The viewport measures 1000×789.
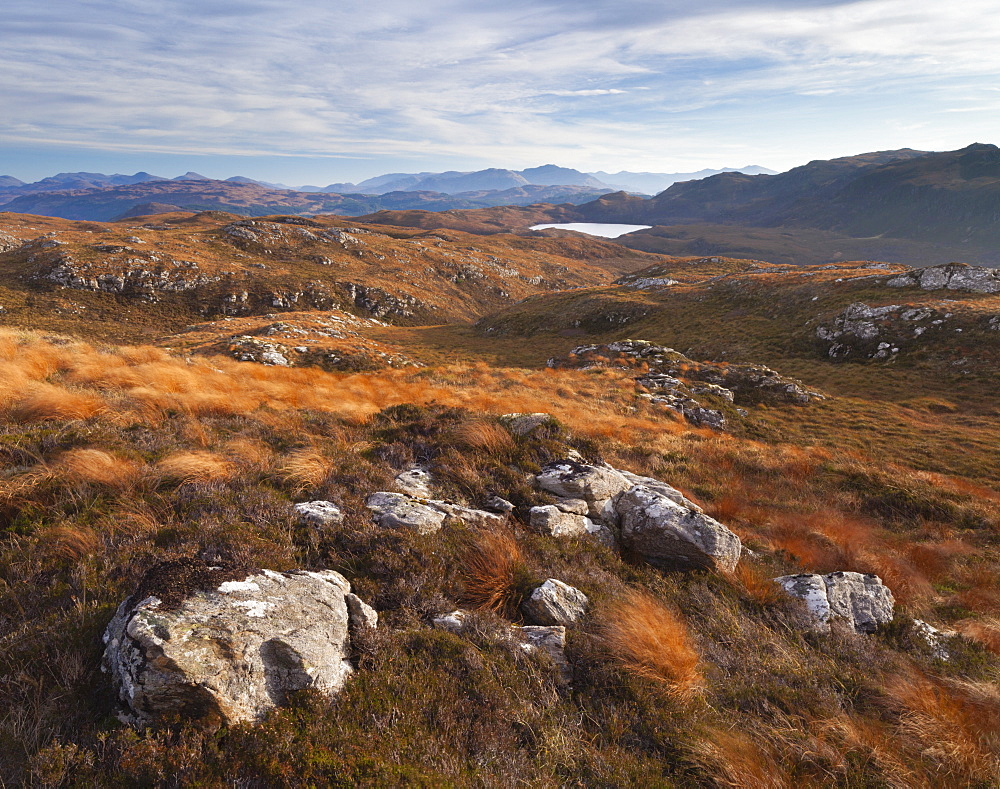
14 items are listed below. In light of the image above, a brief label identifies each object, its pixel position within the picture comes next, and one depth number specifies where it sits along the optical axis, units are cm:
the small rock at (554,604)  513
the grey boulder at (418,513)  623
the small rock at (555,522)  723
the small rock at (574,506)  788
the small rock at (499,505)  755
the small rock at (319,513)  593
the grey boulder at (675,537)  707
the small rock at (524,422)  1049
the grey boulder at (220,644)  310
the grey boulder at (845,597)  633
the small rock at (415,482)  740
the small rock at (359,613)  434
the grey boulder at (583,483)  838
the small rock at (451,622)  470
